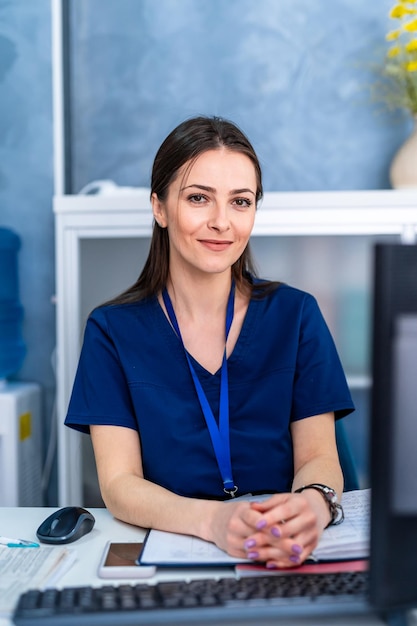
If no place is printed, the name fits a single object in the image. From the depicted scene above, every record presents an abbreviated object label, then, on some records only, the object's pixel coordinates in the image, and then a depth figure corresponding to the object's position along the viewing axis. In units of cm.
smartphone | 95
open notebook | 97
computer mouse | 108
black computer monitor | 66
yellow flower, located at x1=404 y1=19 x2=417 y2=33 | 193
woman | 138
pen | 107
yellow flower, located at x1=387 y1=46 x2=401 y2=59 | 205
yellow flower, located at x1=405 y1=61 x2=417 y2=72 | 196
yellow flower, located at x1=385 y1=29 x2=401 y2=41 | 204
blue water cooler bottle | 221
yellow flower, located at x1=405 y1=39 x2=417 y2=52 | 196
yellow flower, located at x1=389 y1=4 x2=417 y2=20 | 197
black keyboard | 75
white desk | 80
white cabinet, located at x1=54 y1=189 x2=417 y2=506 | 189
